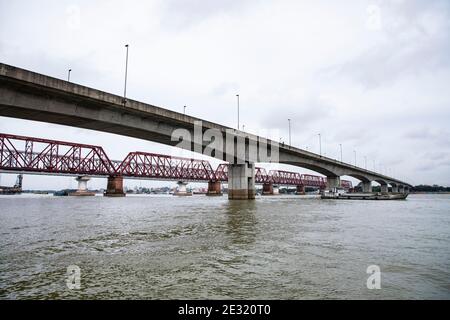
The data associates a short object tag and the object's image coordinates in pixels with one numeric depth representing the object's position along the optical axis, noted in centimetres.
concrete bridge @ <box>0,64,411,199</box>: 2066
